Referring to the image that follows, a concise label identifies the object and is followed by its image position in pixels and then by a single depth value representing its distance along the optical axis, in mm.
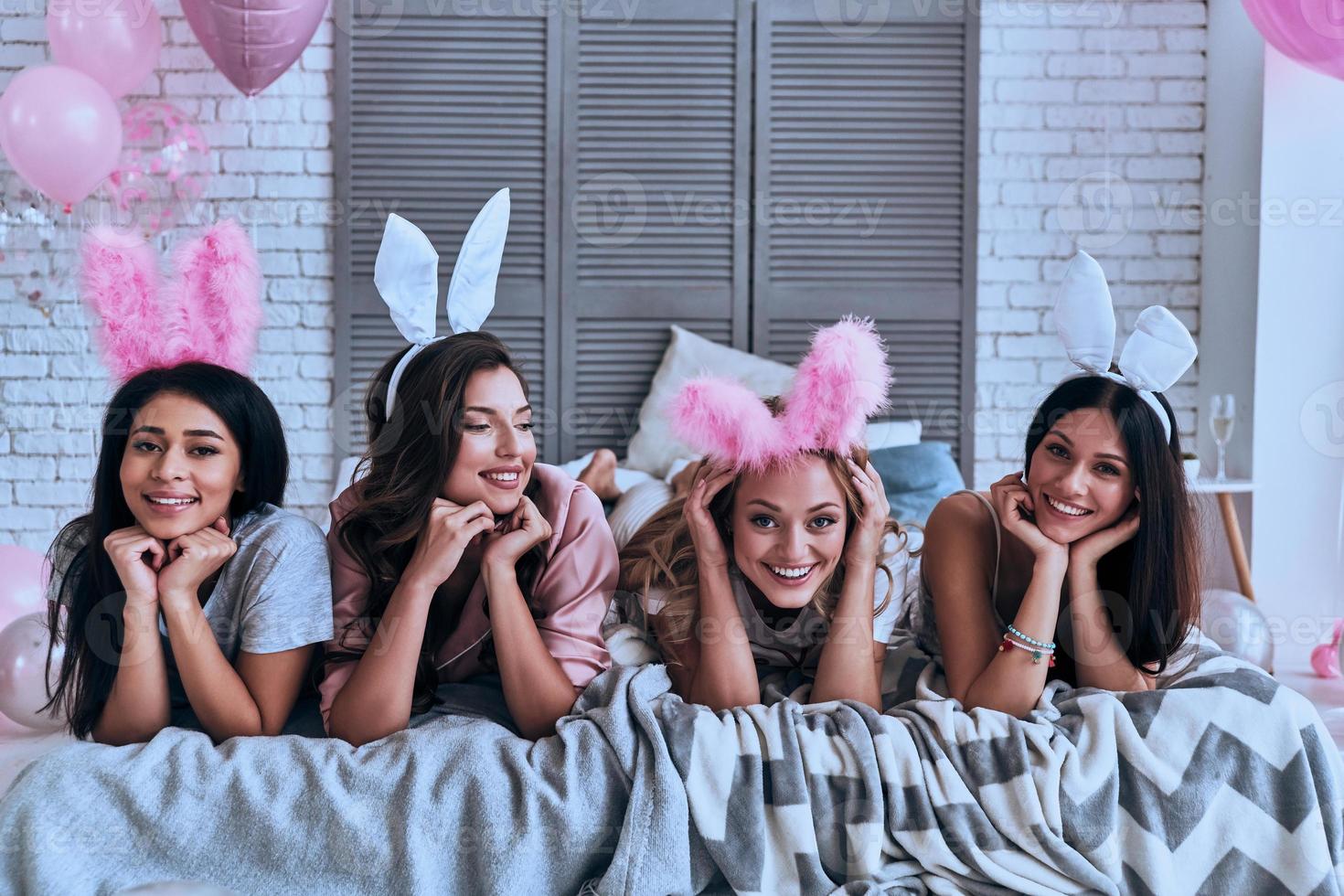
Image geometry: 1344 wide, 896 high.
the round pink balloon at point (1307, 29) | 2707
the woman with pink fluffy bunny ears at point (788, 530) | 1451
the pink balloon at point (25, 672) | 2039
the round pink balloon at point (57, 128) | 2812
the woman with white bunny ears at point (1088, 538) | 1513
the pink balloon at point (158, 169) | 3369
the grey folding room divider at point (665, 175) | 3484
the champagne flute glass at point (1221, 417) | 3076
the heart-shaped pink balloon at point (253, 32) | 3039
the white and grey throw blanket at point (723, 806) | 1224
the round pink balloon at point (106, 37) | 3014
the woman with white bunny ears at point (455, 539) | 1443
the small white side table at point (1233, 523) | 3076
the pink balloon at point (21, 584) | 2455
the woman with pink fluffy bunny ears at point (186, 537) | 1406
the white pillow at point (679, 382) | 3336
